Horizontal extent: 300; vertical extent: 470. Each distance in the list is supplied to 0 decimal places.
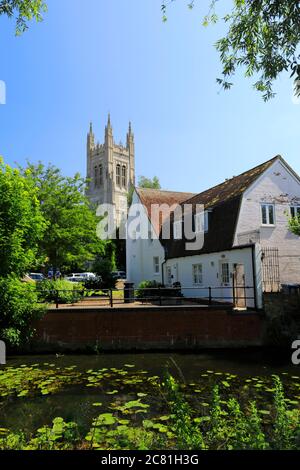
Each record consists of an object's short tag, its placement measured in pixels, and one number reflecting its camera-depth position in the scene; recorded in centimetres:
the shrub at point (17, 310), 1277
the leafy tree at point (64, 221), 2308
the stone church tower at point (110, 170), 9706
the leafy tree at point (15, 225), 1252
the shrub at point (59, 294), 1814
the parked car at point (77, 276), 4310
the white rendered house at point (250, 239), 1658
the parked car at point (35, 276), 4005
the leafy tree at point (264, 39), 548
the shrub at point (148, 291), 2245
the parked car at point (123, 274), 5099
